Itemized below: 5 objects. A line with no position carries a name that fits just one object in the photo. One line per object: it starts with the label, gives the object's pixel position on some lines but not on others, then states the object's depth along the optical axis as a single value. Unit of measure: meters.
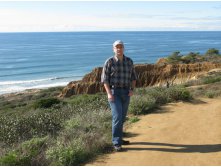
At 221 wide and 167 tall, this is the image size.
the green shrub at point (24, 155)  5.21
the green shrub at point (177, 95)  10.59
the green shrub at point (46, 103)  20.66
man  5.97
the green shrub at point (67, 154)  5.48
